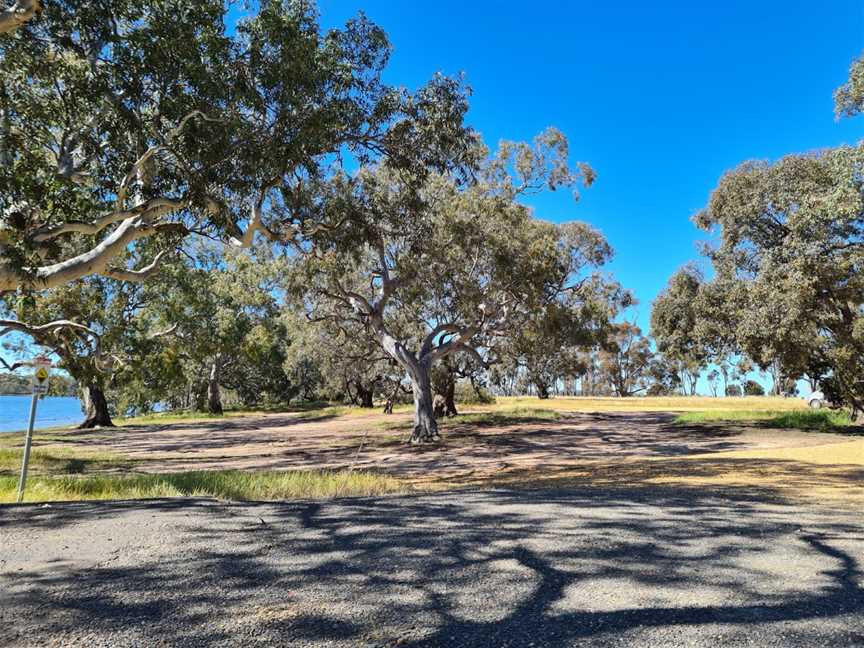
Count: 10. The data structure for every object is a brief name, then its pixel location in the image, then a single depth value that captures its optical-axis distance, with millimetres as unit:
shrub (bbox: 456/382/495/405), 48375
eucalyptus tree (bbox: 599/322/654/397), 68062
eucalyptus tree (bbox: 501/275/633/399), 21620
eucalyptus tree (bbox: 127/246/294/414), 21547
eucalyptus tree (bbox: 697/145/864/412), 16203
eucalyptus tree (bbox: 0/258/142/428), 14353
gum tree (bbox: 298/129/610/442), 16531
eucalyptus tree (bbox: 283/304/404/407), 25547
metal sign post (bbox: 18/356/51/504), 8938
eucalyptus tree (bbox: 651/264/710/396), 28016
